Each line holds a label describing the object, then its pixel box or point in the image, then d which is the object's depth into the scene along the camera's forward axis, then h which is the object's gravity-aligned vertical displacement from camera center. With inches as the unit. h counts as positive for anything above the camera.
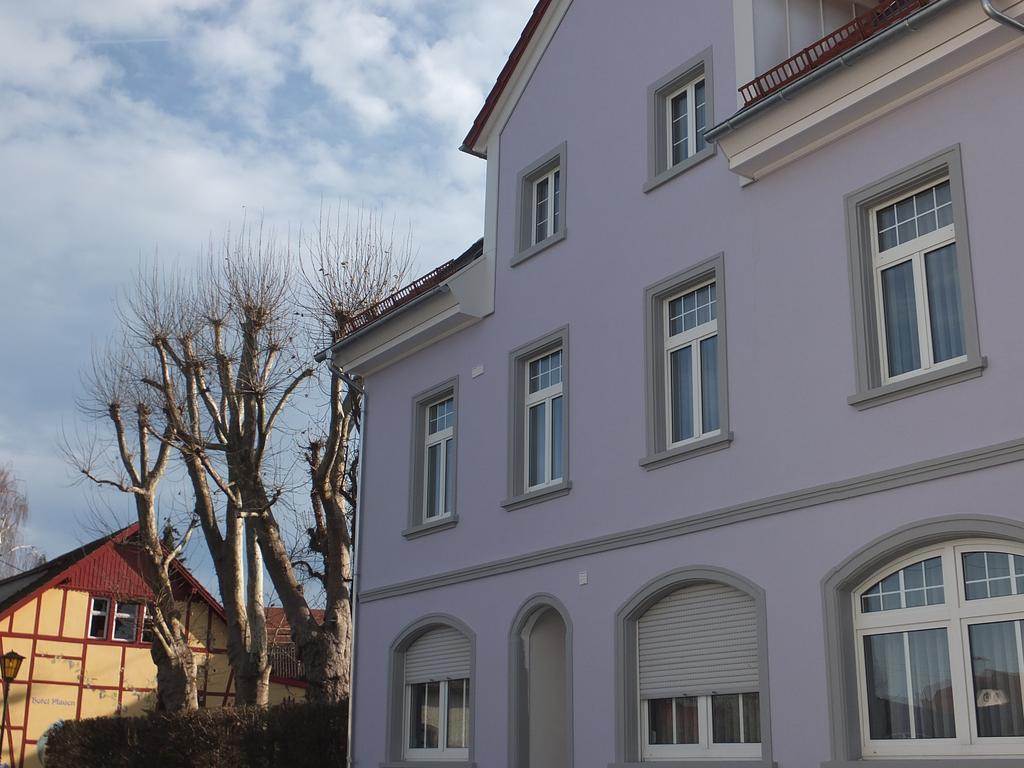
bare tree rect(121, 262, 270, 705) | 848.3 +186.2
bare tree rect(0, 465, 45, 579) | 2140.7 +345.6
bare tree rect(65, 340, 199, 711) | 906.7 +139.7
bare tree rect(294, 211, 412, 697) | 783.7 +156.2
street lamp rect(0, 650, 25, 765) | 922.7 +48.9
